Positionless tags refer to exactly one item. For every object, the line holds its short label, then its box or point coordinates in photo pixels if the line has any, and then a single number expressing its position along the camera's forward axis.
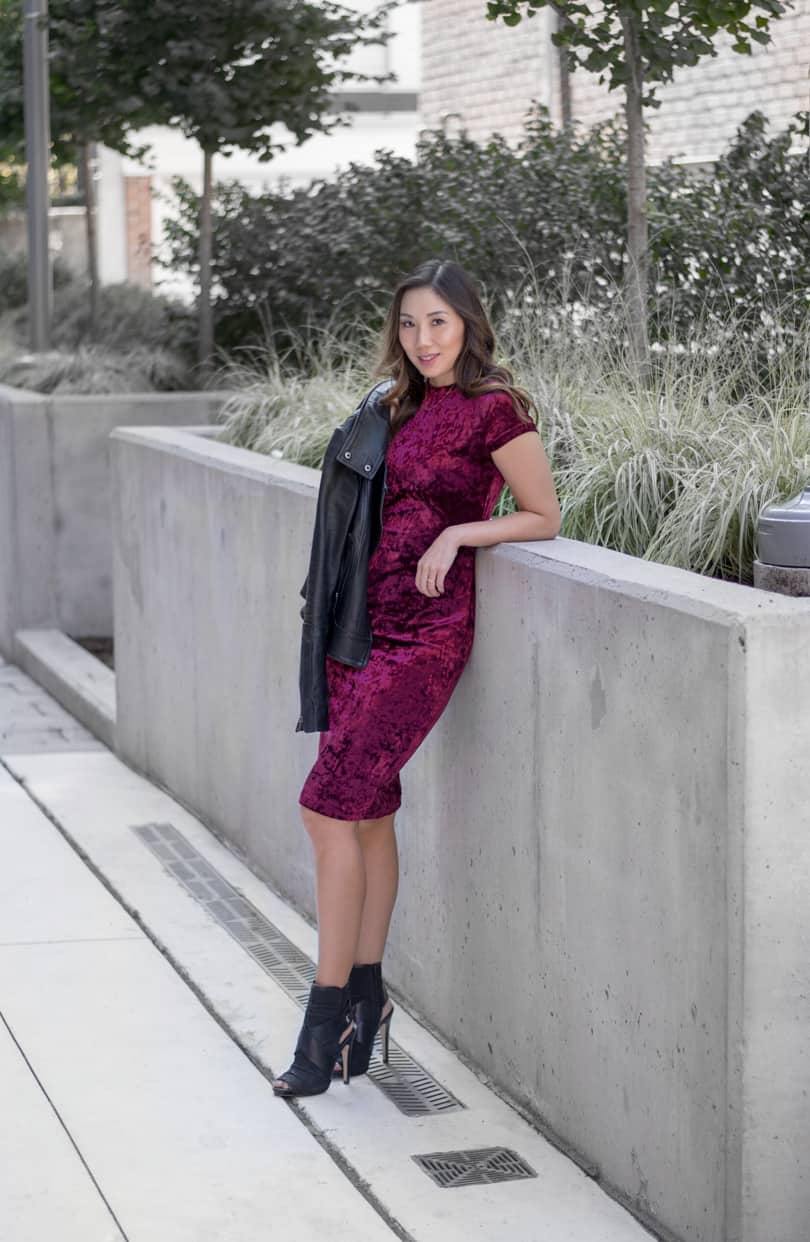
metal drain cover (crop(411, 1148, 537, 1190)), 3.94
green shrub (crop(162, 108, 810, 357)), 7.32
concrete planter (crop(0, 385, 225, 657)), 10.11
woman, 4.22
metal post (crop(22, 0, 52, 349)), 11.05
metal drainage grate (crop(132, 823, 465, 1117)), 4.41
